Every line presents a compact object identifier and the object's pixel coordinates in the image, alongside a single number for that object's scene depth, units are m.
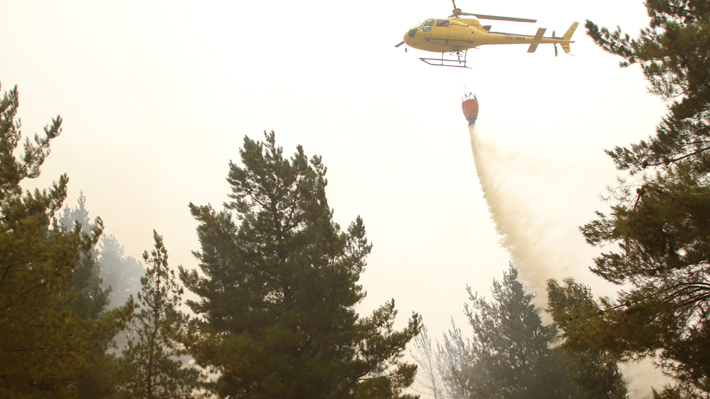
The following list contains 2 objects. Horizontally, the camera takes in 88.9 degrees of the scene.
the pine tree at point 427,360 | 49.12
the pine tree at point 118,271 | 55.50
